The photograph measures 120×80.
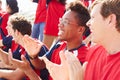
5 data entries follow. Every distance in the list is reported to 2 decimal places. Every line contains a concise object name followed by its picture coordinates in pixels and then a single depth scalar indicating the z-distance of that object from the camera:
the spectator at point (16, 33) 3.02
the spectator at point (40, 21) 4.48
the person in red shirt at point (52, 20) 4.22
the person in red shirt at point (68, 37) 2.64
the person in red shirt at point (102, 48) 1.82
